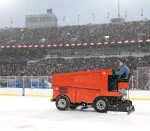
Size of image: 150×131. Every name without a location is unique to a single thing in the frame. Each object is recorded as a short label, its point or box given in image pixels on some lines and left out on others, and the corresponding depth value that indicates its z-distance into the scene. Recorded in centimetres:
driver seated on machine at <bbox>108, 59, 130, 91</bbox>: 799
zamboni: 802
